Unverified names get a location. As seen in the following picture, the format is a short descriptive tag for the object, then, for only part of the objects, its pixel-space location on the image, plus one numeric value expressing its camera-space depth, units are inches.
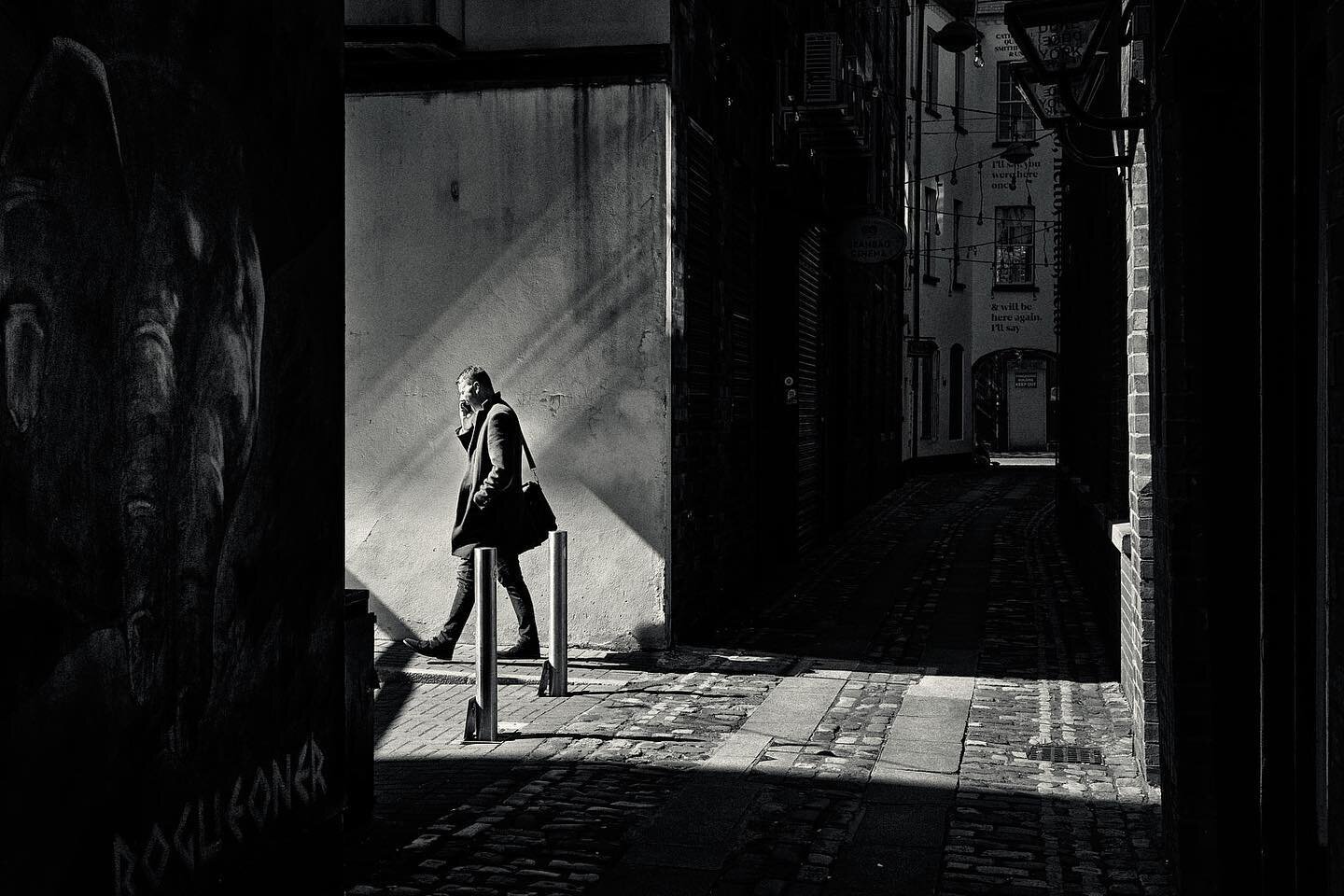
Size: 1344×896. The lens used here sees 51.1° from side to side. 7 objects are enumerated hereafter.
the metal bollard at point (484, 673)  281.7
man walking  357.4
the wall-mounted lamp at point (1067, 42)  223.6
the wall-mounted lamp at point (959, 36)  666.8
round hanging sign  673.6
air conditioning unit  527.5
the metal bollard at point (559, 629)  312.3
